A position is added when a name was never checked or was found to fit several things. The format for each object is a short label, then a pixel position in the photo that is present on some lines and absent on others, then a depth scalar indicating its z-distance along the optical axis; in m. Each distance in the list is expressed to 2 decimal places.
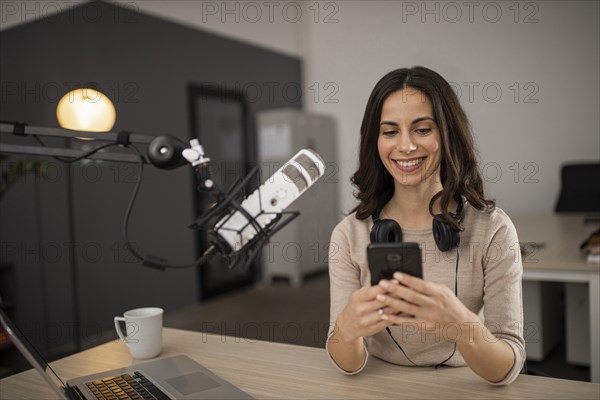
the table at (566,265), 2.09
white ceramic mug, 1.30
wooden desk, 1.03
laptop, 1.04
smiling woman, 1.20
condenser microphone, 0.90
